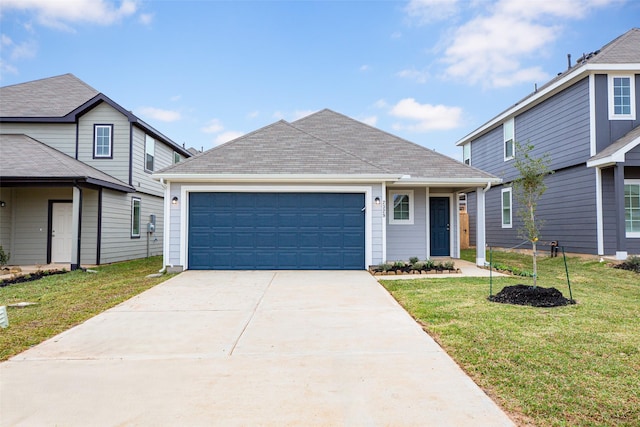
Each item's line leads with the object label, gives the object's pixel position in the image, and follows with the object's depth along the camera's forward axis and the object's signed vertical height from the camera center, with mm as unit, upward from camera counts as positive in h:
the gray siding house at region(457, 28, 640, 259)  11219 +2409
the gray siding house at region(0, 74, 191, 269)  11078 +1521
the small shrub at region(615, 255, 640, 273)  9608 -1019
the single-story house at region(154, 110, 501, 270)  9961 +350
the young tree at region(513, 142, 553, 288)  6505 +691
